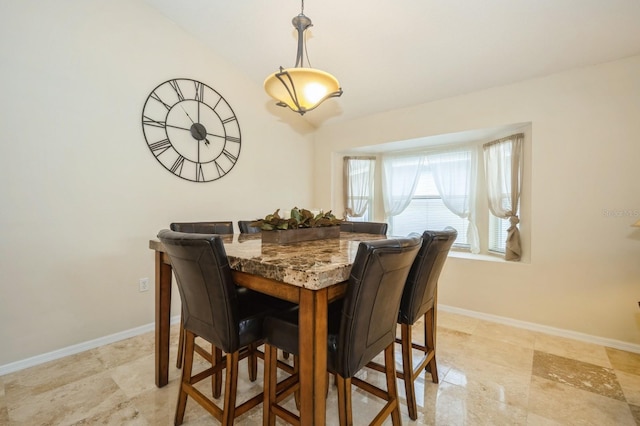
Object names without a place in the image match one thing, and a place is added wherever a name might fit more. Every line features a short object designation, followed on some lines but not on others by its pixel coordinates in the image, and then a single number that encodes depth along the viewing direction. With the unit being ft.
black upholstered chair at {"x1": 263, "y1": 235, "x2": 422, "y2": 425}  3.37
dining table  3.21
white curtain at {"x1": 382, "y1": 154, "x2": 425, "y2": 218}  12.83
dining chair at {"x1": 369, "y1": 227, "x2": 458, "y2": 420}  4.82
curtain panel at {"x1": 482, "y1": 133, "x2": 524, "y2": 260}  9.55
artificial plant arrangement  5.57
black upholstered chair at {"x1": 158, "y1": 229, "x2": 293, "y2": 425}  3.73
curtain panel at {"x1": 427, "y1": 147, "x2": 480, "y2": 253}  11.48
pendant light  5.74
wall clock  8.91
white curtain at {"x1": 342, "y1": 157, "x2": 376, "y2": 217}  13.73
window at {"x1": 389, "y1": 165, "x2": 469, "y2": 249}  12.01
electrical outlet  8.73
